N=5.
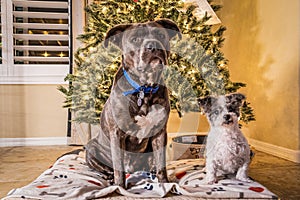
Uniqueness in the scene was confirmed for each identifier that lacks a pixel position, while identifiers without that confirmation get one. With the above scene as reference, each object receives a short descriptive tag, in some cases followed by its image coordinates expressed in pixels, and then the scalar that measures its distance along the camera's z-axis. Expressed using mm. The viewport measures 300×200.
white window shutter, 3018
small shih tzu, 1245
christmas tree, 1957
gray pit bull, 1206
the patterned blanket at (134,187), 1167
